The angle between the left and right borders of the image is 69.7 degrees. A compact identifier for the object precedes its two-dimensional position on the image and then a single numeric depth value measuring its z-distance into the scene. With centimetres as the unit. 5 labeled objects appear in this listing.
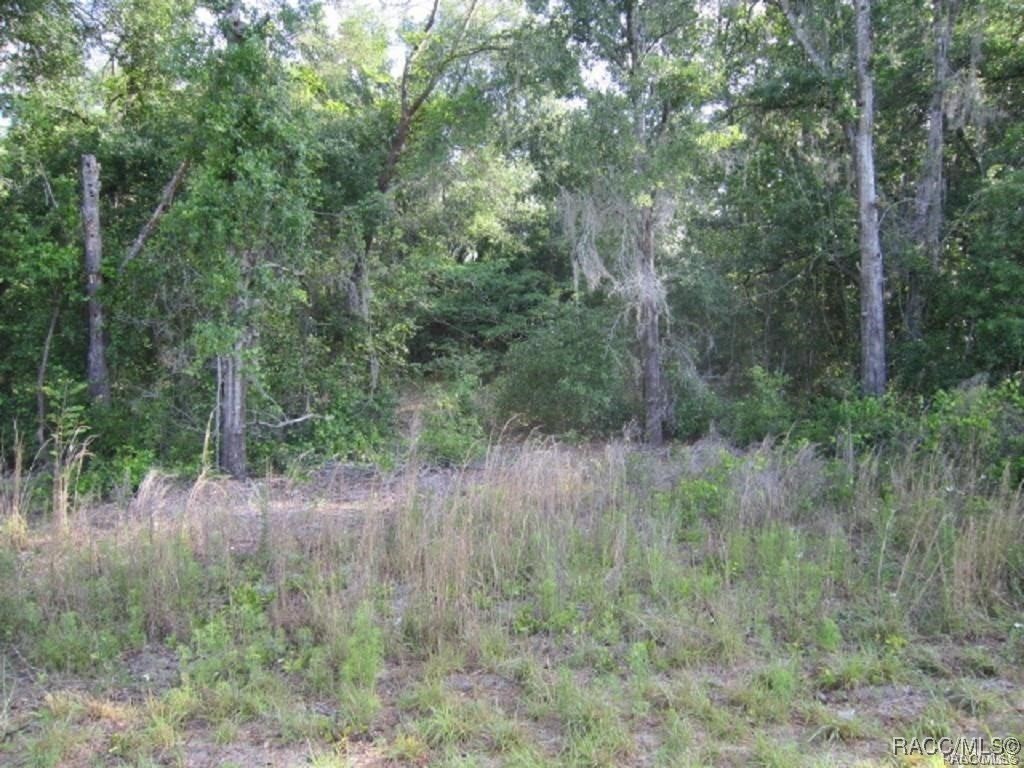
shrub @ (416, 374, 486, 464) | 925
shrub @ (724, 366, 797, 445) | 1074
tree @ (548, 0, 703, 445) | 1148
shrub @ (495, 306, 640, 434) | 1313
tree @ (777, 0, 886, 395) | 1162
